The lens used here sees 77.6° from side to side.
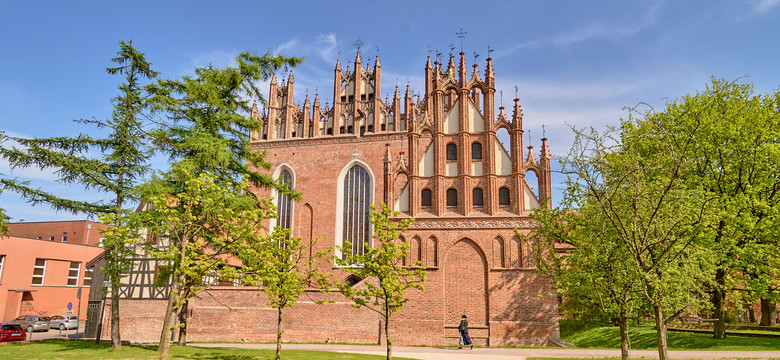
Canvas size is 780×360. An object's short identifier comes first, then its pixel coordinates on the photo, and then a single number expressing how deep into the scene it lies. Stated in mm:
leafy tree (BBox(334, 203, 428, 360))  14055
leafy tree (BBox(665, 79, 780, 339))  18438
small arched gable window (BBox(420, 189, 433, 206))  24797
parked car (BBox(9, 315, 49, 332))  32969
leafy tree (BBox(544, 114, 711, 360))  9570
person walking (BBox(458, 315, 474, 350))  21109
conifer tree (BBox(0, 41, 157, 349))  18484
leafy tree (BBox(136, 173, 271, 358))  14078
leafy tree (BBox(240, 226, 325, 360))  14919
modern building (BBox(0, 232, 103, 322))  36031
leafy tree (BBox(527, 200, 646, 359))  11984
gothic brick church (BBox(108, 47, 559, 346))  22500
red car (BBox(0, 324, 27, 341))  23938
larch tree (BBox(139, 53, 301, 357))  19062
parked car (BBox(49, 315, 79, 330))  34469
